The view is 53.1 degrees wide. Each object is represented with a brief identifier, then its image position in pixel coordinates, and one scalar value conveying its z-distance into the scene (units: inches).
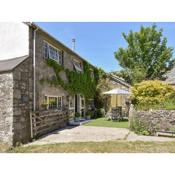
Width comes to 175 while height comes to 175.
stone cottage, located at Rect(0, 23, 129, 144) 319.9
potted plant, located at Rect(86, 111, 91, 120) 680.6
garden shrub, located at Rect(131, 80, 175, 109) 592.5
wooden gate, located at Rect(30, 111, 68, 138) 365.3
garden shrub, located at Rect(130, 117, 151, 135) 392.0
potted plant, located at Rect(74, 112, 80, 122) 599.9
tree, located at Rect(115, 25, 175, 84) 1003.8
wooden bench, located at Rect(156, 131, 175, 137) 368.2
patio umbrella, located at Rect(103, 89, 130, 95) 628.1
